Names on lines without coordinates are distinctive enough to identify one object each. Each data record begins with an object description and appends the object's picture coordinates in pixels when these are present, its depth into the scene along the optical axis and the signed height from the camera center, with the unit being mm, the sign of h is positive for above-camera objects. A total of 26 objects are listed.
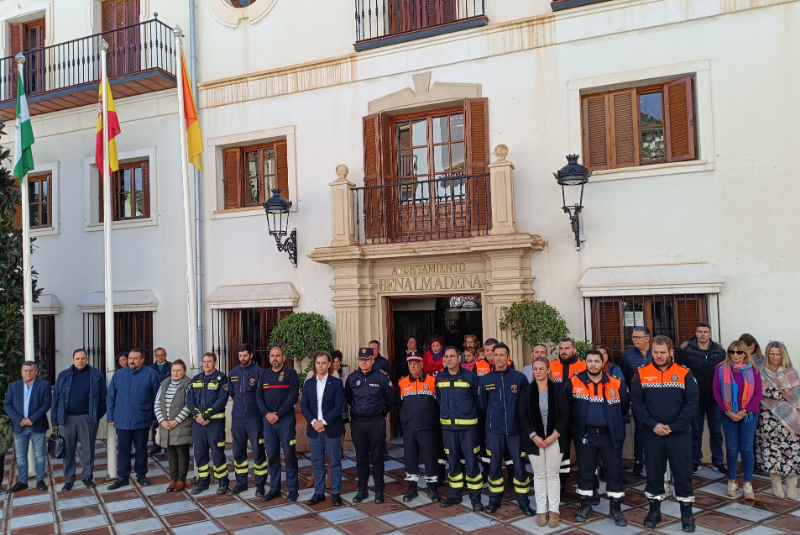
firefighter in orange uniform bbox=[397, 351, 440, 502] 7383 -1644
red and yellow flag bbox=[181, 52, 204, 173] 9938 +2401
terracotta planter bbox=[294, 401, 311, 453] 9828 -2296
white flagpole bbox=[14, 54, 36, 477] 9344 +101
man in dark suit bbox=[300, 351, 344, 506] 7434 -1550
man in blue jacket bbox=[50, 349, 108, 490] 8422 -1548
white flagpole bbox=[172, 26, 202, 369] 9312 +878
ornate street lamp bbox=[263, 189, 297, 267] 10648 +1067
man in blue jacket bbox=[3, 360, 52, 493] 8453 -1550
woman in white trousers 6500 -1562
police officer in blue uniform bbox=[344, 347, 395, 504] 7438 -1510
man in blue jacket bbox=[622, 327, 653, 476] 8008 -1216
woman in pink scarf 7090 -1458
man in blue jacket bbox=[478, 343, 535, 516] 6840 -1552
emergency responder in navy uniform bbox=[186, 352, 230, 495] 7895 -1601
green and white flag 9539 +2198
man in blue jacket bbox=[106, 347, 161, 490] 8375 -1546
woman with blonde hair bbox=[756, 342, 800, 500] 7039 -1669
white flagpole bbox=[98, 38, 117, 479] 8750 +61
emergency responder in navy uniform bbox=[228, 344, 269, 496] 7797 -1607
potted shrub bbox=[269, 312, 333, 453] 10430 -856
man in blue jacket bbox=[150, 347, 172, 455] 10312 -1223
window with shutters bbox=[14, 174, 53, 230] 13406 +1835
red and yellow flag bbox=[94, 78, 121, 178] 9547 +2227
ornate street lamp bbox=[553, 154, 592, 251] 8766 +1292
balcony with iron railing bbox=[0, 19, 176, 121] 11930 +4269
